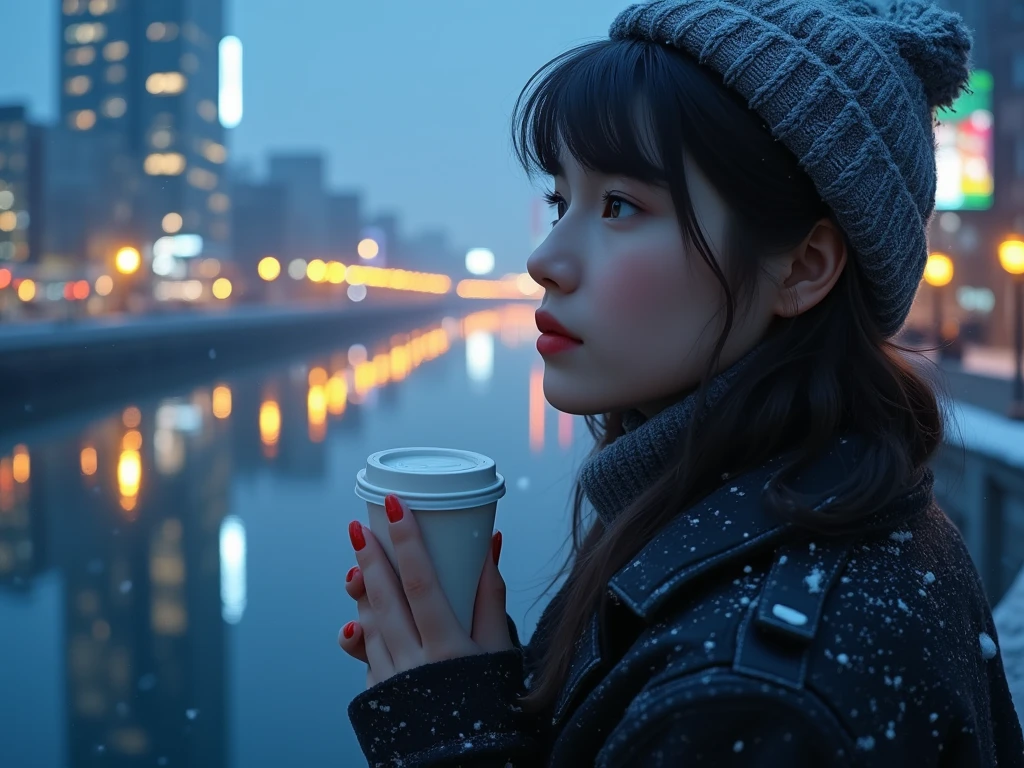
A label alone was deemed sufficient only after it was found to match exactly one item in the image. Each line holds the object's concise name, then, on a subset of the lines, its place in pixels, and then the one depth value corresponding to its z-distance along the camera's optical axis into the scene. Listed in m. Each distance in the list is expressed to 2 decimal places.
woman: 0.81
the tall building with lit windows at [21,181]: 35.34
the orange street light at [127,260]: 27.88
